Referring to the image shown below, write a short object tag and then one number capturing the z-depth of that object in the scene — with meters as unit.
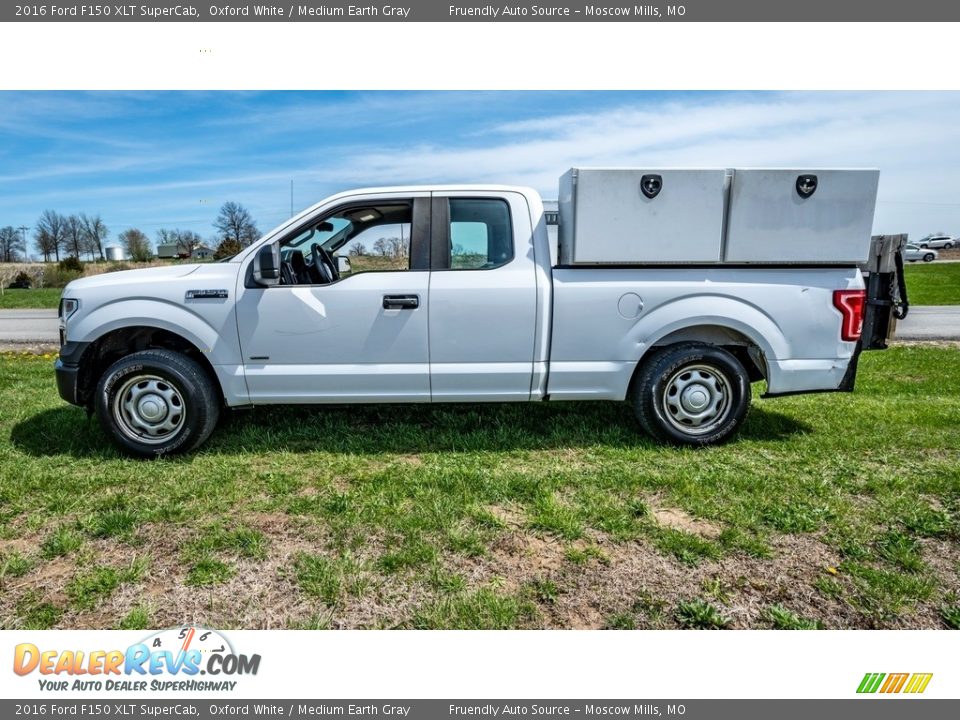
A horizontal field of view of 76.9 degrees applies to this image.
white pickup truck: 4.51
